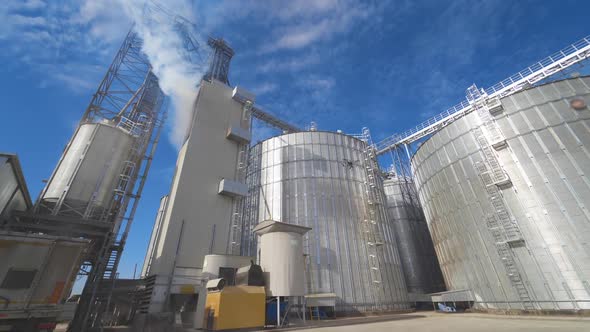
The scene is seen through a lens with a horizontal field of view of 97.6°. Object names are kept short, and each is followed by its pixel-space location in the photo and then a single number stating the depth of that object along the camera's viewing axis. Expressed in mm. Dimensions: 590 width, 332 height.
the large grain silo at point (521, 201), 16859
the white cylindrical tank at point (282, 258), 17047
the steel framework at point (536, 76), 23234
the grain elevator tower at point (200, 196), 18844
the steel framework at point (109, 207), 15352
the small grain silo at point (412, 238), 31969
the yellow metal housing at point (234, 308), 13836
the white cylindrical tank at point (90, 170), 16609
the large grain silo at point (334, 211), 22734
